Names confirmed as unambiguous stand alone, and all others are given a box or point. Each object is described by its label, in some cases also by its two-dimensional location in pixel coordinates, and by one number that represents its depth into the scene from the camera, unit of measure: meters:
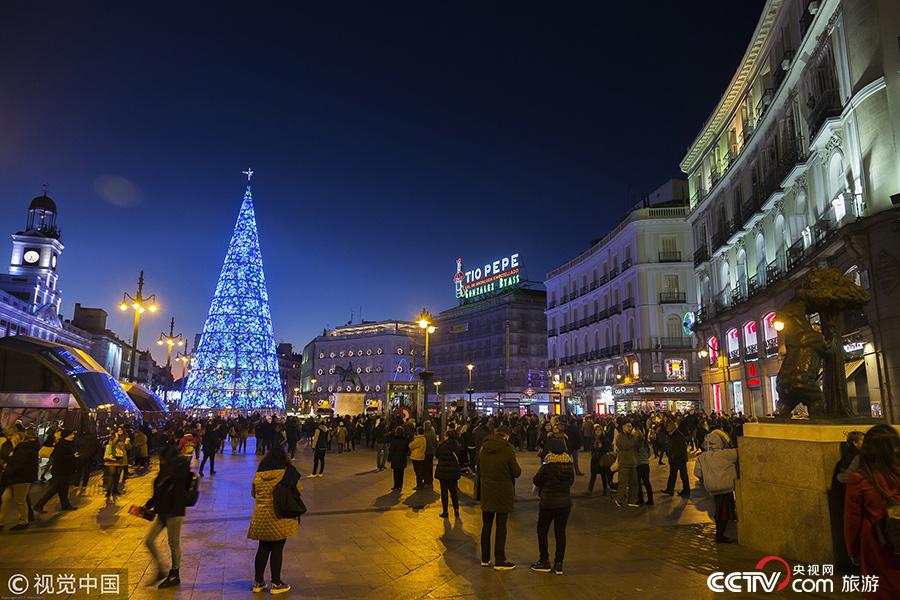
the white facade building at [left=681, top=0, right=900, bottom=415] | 17.22
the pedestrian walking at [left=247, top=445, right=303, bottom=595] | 5.78
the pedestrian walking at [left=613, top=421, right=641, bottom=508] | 11.11
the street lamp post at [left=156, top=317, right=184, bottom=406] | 36.94
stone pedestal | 6.19
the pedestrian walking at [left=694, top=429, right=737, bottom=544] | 7.57
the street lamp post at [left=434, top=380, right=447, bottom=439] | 73.62
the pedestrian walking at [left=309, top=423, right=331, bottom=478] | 15.62
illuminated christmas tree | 35.88
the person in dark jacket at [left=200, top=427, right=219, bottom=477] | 16.80
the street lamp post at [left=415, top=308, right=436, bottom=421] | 22.44
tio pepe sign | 71.31
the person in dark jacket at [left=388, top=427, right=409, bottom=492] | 13.15
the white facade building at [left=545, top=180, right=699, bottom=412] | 40.97
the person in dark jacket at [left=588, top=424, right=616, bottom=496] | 12.10
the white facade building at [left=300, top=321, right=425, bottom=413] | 93.56
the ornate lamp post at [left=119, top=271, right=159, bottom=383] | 22.92
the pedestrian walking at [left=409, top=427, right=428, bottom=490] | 13.05
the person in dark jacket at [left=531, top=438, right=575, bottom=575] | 6.39
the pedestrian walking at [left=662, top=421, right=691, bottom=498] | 12.03
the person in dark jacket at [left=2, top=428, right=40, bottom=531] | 9.22
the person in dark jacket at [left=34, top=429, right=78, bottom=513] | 10.66
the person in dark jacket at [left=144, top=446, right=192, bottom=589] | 6.34
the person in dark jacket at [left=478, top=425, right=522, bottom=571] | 6.75
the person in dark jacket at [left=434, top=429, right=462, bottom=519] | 9.95
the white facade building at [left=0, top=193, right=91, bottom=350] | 59.31
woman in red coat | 4.04
